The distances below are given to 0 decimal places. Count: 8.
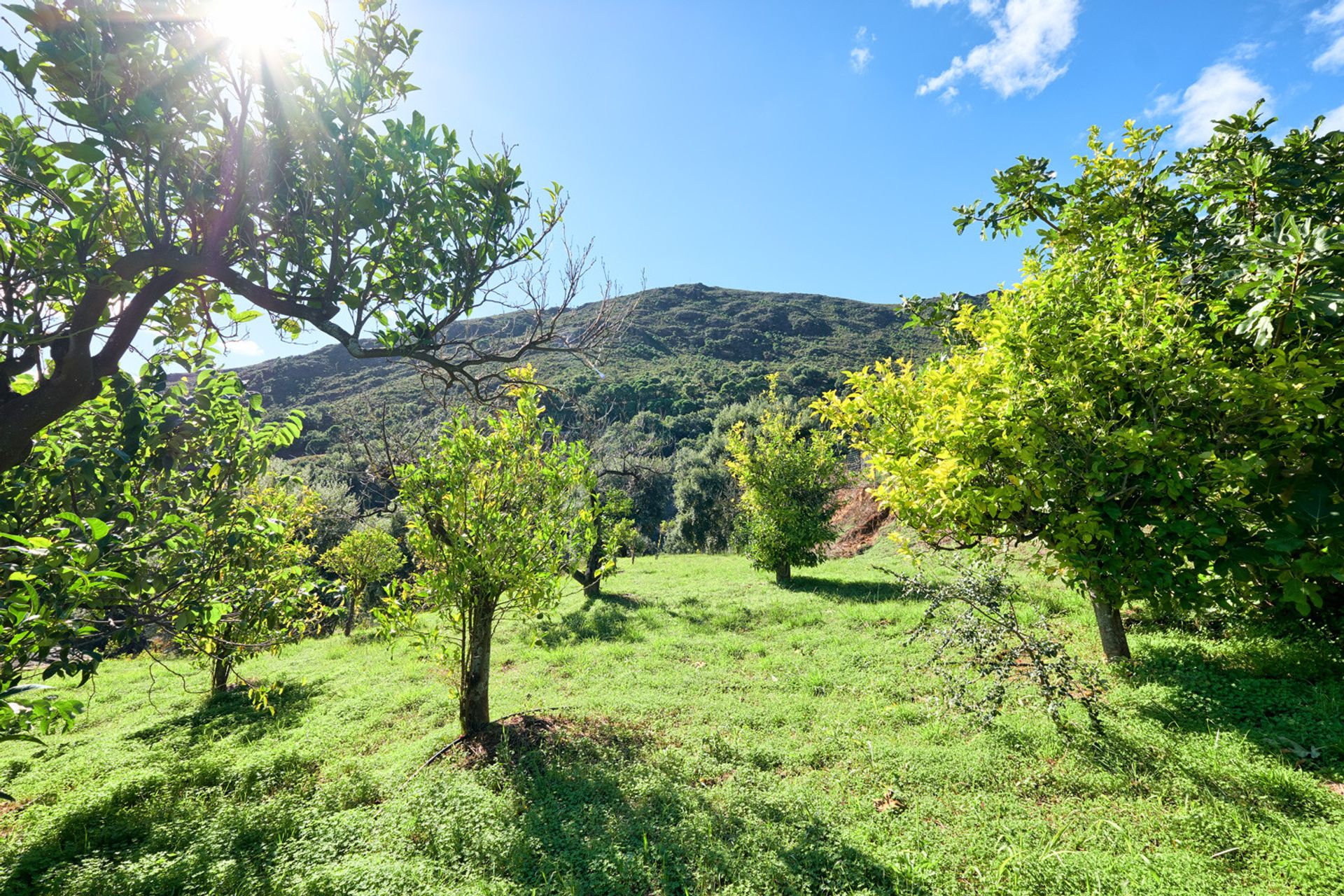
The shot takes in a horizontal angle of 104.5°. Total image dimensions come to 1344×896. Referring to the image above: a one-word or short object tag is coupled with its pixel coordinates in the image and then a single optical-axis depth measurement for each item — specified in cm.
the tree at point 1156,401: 387
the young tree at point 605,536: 775
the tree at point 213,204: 293
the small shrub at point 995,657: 543
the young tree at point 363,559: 1767
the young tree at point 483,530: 664
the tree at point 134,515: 267
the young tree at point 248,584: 422
